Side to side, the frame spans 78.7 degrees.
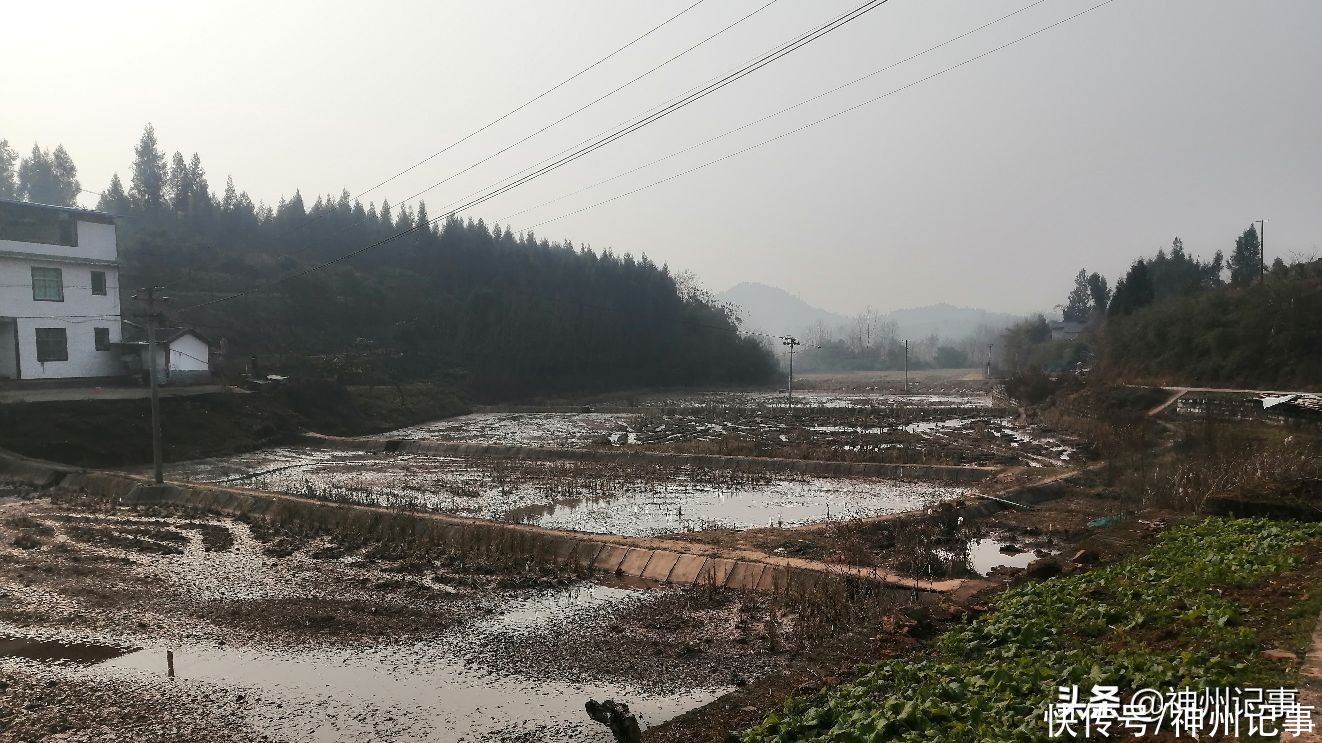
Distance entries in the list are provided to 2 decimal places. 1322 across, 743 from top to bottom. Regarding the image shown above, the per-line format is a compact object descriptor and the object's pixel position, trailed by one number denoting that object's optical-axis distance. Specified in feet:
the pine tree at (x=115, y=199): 270.67
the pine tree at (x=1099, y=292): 286.66
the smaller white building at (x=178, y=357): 126.21
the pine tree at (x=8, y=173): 243.40
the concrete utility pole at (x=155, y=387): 64.80
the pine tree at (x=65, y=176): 258.57
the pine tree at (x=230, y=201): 295.81
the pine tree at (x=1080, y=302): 329.93
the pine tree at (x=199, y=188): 286.87
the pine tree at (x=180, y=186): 287.69
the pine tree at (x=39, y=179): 251.19
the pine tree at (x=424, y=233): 317.36
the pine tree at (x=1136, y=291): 198.18
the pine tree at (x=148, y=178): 277.68
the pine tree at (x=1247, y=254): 251.80
